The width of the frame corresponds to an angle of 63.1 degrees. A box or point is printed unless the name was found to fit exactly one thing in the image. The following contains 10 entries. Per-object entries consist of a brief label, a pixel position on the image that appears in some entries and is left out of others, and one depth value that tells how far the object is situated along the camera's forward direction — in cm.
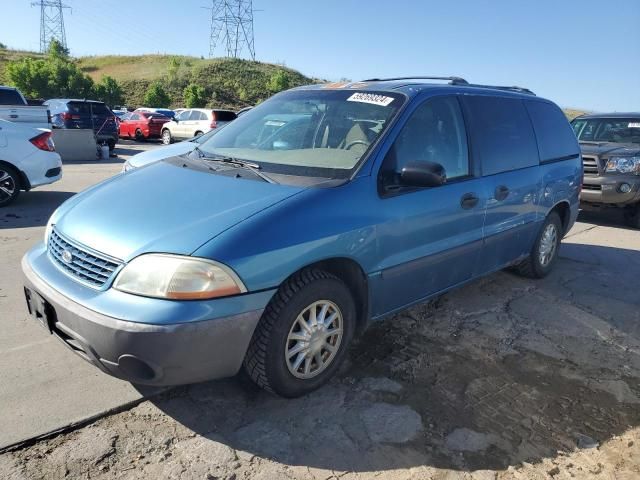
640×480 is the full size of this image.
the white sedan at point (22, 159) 755
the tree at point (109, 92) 4391
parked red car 2272
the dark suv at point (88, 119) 1764
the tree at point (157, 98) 4316
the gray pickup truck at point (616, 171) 807
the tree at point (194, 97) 4366
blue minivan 242
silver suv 2047
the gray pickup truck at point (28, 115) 972
